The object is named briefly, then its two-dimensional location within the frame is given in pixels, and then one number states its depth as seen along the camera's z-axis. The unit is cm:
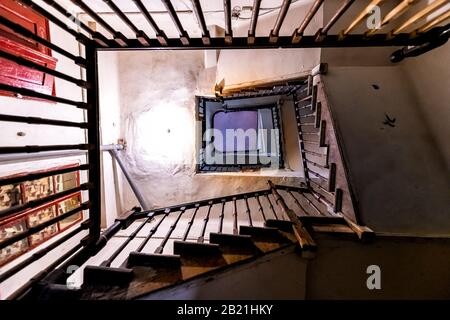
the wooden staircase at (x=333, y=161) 167
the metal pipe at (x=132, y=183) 382
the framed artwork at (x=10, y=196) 211
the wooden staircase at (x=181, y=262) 125
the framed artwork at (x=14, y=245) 209
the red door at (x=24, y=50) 202
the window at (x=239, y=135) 407
